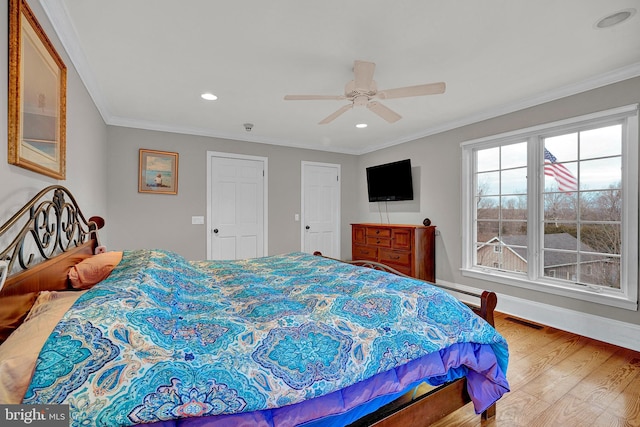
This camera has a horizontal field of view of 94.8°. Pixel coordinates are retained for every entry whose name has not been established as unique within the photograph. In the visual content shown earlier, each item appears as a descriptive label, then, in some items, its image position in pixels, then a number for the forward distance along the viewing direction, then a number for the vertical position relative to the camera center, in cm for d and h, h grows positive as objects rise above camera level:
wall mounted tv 478 +57
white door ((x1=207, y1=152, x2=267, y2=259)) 456 +13
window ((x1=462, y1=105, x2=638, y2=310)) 273 +8
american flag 310 +45
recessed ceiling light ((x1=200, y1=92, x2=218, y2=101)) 314 +128
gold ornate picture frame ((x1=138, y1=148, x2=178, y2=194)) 408 +60
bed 84 -48
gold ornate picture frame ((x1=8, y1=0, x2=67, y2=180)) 136 +64
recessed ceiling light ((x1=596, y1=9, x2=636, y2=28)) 186 +128
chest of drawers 418 -50
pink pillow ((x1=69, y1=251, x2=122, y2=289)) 169 -33
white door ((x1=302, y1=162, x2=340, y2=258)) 538 +12
